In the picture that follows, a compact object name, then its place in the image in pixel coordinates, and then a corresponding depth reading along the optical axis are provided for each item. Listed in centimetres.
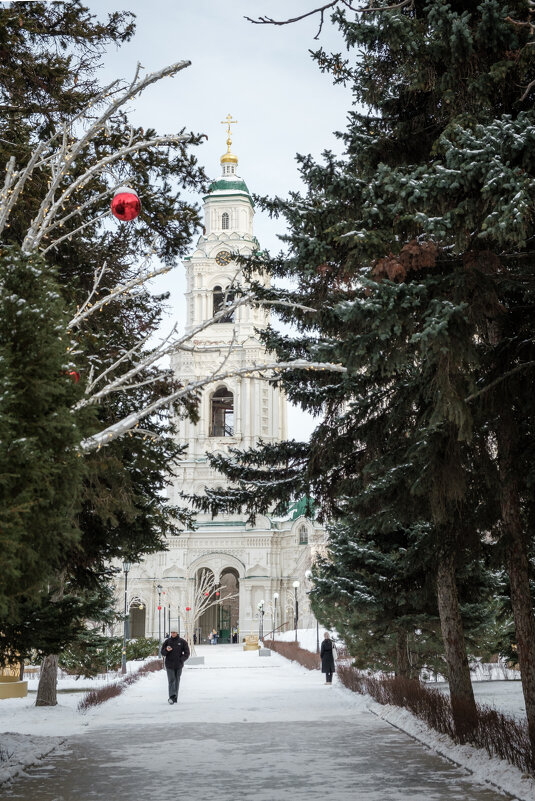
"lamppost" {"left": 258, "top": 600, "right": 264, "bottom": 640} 6154
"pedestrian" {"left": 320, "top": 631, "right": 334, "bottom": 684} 2455
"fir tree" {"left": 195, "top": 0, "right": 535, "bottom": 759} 721
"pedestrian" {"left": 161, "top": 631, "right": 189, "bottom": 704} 1948
